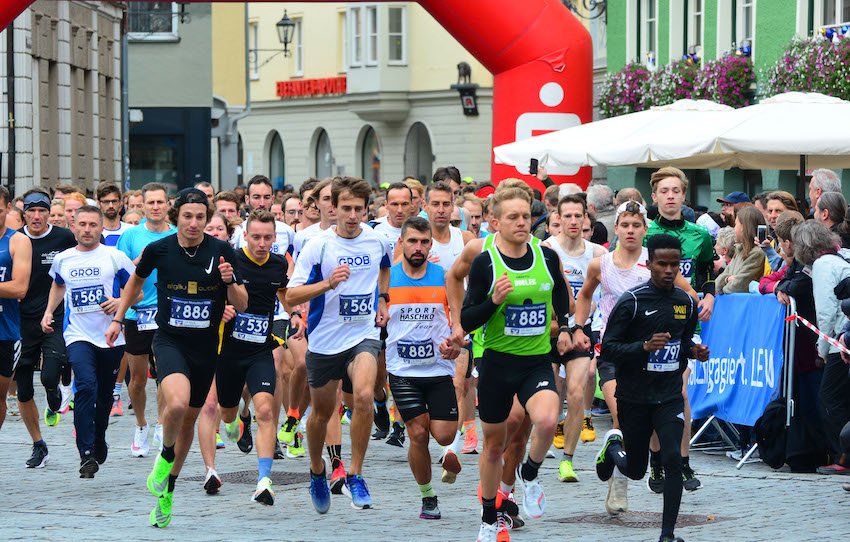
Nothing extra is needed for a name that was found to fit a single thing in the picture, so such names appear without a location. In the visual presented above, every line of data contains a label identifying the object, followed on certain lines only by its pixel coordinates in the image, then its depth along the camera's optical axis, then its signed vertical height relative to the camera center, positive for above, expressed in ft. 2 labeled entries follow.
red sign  204.94 +15.99
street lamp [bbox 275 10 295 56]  170.56 +18.74
